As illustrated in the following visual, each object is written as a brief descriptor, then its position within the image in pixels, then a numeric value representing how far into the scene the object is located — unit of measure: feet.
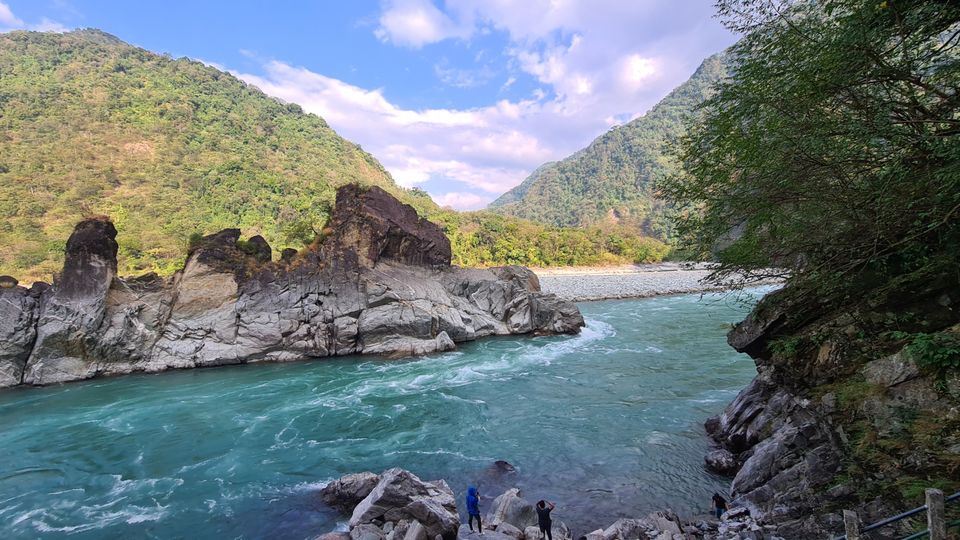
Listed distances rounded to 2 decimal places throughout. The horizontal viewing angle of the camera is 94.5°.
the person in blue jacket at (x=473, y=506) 29.32
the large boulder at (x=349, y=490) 33.53
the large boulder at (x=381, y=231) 96.02
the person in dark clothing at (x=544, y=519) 28.09
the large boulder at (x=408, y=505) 27.81
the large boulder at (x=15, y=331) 70.74
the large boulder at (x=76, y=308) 72.95
